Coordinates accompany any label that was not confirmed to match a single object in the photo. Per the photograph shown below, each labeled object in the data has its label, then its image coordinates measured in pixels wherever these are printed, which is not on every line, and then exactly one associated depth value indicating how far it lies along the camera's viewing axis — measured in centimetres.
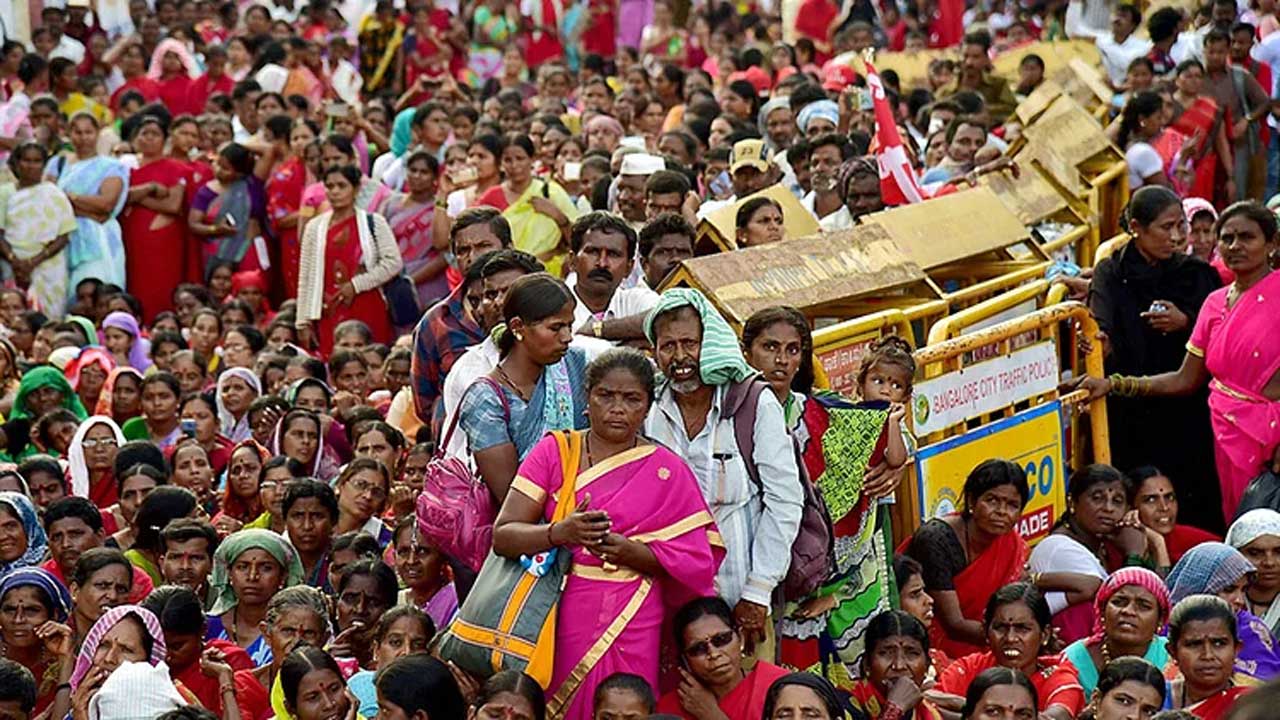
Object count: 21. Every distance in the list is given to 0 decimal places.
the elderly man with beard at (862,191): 2056
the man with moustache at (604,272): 1484
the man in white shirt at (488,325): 1325
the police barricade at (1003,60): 3566
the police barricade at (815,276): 1514
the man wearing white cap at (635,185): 2064
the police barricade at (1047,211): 2291
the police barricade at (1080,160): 2391
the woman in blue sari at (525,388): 1261
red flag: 2131
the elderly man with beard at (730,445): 1258
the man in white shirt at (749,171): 2175
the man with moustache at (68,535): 1662
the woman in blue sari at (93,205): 2961
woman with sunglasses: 1227
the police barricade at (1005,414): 1582
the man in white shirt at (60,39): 3972
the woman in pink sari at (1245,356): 1703
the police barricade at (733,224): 1834
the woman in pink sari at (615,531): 1201
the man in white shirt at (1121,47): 3641
